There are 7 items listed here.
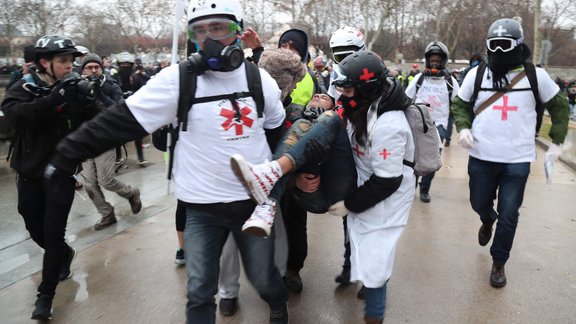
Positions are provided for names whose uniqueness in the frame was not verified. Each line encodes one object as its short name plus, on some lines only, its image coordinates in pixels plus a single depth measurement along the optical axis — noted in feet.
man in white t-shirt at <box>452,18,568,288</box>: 11.41
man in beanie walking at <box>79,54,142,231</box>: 16.12
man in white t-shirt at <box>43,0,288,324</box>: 7.18
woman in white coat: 8.25
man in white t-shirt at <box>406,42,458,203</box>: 19.79
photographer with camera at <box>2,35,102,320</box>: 9.89
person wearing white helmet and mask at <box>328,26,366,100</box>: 12.51
